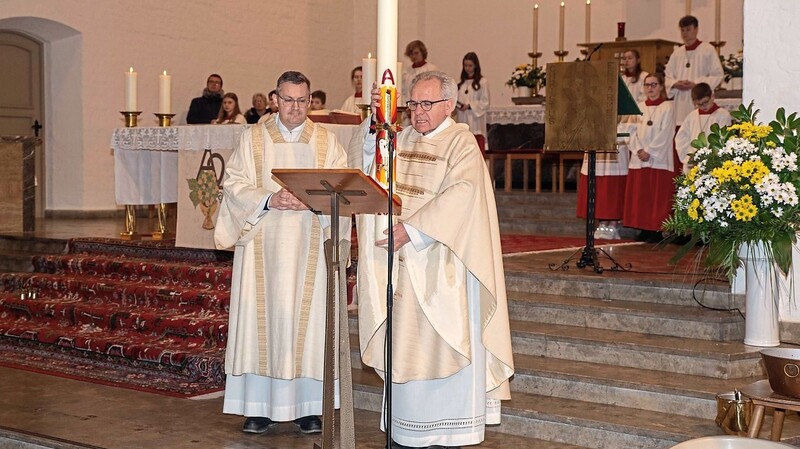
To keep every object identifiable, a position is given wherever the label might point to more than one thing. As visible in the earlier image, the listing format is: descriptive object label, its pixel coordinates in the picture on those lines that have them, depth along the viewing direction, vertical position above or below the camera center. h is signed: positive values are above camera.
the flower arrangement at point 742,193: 5.53 -0.01
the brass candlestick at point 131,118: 9.73 +0.57
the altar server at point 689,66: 10.87 +1.25
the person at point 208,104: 13.49 +0.97
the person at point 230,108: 12.30 +0.85
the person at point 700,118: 9.49 +0.62
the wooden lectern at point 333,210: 4.29 -0.10
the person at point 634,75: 11.05 +1.15
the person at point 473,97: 12.38 +1.02
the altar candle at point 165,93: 9.34 +0.77
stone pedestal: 10.73 -0.02
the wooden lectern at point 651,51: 12.85 +1.61
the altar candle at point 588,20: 13.46 +2.07
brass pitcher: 4.88 -1.00
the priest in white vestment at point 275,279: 5.56 -0.49
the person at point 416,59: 12.69 +1.47
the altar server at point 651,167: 9.90 +0.20
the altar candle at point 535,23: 13.73 +2.05
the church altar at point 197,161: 8.53 +0.18
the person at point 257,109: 13.11 +0.90
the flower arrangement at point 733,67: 11.98 +1.34
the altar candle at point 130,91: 9.63 +0.80
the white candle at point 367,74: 7.33 +0.74
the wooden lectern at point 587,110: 7.35 +0.52
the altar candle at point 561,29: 13.53 +1.98
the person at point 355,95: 12.07 +1.01
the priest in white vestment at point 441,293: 4.99 -0.49
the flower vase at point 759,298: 5.80 -0.57
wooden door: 13.06 +1.11
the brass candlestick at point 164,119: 9.45 +0.55
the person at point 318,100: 12.31 +0.95
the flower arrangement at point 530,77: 13.27 +1.33
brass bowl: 4.15 -0.69
